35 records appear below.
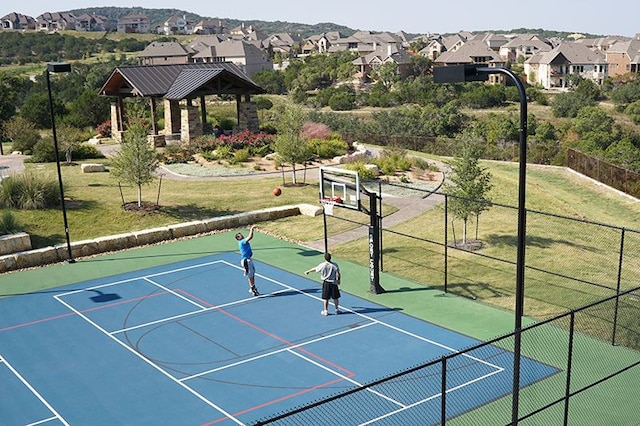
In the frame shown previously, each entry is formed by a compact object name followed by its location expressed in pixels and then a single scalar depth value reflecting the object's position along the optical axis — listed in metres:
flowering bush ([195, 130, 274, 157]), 40.81
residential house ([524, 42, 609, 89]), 120.44
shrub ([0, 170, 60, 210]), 27.84
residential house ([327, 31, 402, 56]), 180.38
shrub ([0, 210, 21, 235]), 24.95
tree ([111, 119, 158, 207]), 27.72
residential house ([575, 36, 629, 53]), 175.12
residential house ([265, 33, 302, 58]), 188.02
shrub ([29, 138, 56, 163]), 39.12
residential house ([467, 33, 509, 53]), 172.50
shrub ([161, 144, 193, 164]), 39.72
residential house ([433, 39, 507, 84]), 121.00
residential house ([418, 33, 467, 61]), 164.82
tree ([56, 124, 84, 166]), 39.25
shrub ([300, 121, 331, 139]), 42.60
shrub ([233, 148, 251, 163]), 39.12
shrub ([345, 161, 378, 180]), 33.94
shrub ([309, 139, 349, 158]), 39.84
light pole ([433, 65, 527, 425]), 10.33
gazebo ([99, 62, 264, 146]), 43.19
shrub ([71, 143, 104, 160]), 40.59
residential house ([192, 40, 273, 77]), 132.50
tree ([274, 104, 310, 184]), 33.16
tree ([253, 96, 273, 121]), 82.29
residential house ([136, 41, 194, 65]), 132.50
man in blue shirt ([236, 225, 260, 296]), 19.88
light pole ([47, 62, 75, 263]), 21.27
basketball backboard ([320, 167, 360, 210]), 20.76
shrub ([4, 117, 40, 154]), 42.75
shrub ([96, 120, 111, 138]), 49.59
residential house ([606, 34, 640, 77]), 125.38
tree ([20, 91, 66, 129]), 52.41
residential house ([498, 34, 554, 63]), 156.25
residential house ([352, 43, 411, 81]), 121.88
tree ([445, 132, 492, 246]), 23.58
